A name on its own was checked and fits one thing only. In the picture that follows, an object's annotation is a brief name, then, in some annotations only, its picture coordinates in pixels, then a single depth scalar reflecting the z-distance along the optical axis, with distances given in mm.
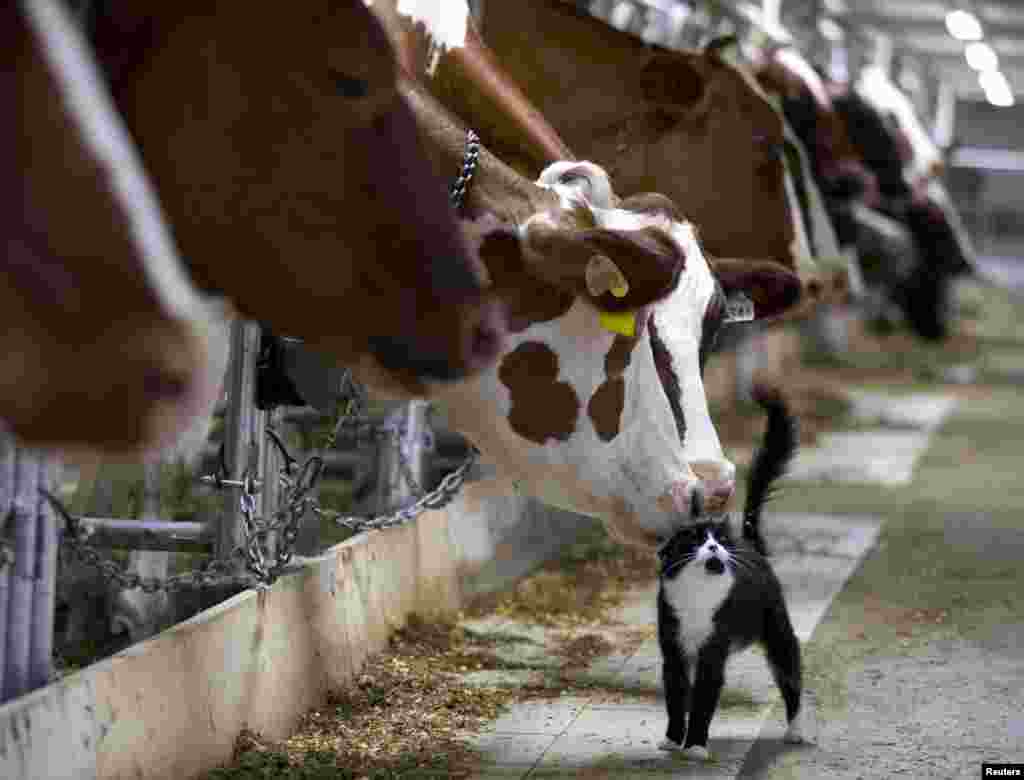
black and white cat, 5113
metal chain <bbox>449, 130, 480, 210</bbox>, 4578
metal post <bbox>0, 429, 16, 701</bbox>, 4160
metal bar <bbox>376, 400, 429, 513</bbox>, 6969
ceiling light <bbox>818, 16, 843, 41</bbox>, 15859
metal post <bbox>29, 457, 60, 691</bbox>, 4250
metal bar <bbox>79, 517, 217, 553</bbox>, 5480
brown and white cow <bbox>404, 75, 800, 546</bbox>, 4586
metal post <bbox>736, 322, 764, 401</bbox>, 14617
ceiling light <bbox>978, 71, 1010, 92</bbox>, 20094
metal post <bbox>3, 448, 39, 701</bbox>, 4199
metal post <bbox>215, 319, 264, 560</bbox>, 5262
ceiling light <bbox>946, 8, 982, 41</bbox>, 15898
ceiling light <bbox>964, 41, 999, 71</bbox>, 17875
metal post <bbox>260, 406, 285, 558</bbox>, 5609
